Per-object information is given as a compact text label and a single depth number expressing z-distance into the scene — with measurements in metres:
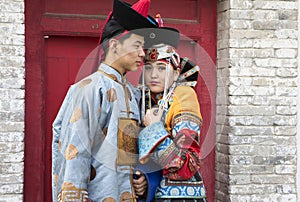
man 3.15
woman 3.23
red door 4.73
